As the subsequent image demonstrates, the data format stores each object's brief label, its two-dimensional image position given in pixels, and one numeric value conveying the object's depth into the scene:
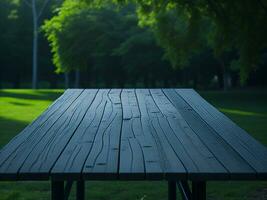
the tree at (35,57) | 40.15
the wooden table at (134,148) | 2.70
